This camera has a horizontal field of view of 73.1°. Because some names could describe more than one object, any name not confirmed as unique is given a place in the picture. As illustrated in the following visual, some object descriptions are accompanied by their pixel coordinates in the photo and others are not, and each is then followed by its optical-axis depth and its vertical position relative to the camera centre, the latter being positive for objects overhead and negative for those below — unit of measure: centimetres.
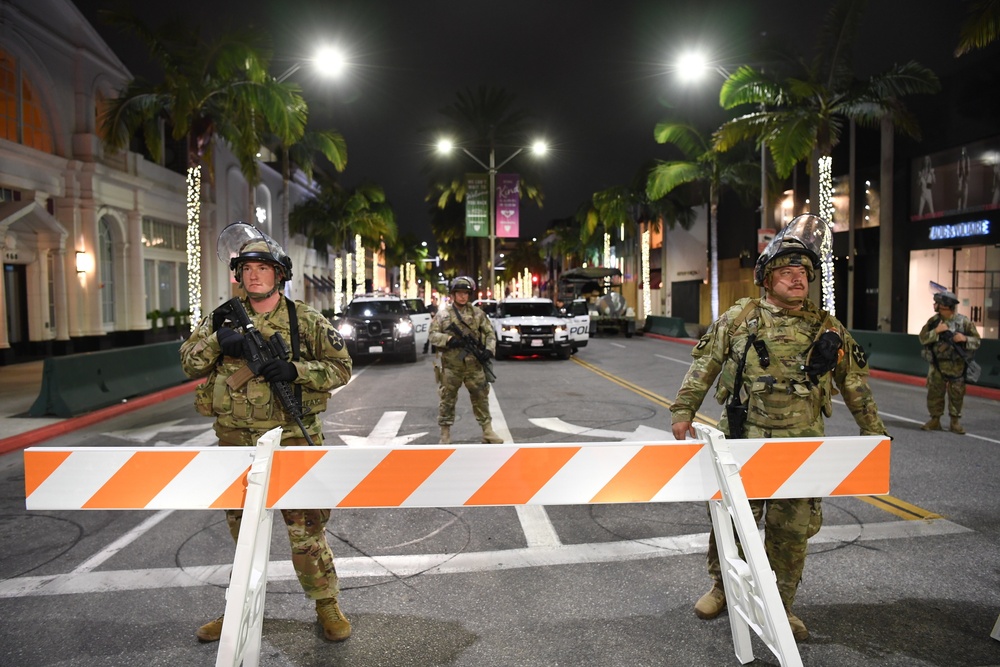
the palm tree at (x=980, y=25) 1052 +437
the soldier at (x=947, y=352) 813 -62
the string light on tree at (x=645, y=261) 3431 +227
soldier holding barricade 337 -37
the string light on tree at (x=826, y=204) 1706 +256
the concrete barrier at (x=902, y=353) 1205 -106
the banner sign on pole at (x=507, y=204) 3015 +459
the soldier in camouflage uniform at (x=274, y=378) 339 -37
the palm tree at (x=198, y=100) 1548 +497
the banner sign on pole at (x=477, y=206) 3059 +457
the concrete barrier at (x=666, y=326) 2817 -97
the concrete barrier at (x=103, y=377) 990 -115
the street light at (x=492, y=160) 3172 +703
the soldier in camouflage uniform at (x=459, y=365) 797 -71
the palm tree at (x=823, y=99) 1595 +503
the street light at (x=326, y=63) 1694 +623
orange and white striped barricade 270 -70
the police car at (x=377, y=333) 1741 -69
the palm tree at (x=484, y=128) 3372 +892
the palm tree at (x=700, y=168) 2541 +535
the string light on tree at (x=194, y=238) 1630 +173
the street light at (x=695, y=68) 1739 +622
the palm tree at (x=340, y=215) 4334 +595
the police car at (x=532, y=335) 1831 -81
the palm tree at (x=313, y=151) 2430 +602
